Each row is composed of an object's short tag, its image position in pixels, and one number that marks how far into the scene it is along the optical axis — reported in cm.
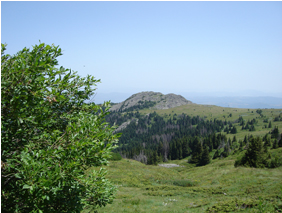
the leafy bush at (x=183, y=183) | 3862
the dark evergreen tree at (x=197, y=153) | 12025
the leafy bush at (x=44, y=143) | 665
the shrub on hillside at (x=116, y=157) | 6935
